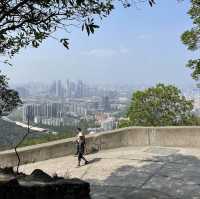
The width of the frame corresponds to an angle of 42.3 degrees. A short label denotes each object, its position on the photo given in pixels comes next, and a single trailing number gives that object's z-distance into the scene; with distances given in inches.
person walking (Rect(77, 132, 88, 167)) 274.2
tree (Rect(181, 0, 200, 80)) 346.9
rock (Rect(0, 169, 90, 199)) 141.6
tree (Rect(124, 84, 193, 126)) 645.6
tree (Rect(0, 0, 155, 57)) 164.6
